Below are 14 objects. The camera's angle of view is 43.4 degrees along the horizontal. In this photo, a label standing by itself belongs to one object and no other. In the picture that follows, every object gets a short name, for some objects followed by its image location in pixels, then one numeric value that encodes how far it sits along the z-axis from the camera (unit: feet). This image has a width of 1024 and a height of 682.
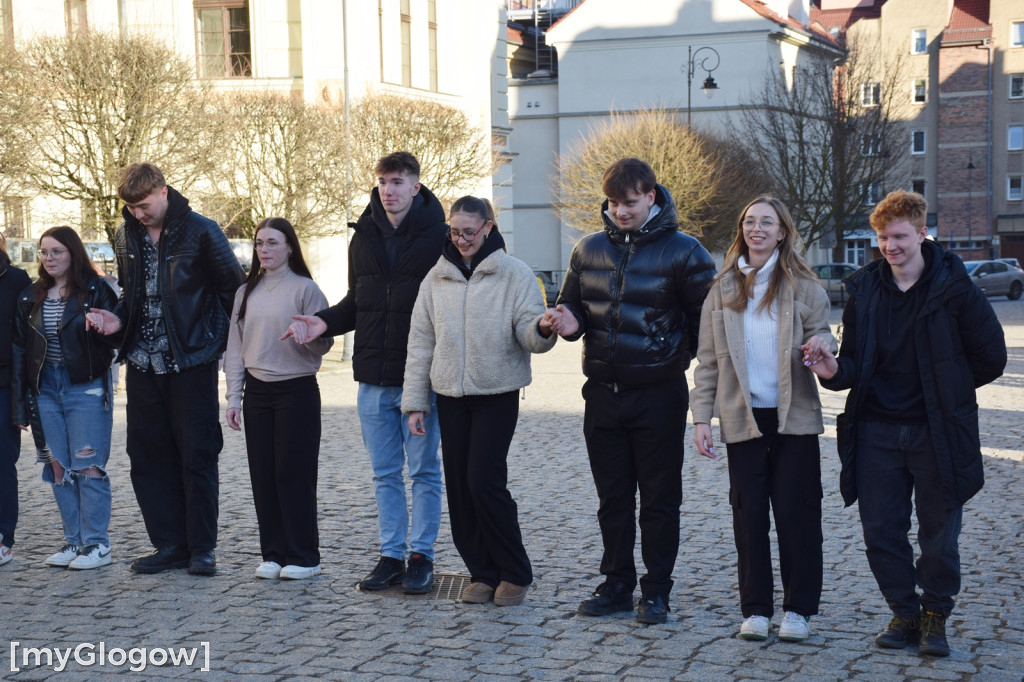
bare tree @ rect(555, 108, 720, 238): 124.77
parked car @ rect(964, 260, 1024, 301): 153.07
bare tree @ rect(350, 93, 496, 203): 88.38
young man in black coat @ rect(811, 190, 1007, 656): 17.65
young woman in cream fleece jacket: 20.47
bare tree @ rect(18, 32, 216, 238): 60.70
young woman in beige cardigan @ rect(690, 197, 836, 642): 18.47
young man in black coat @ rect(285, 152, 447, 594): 21.66
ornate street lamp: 173.89
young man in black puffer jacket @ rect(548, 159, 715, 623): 19.39
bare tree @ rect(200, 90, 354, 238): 81.15
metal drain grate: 21.25
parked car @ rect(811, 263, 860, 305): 137.82
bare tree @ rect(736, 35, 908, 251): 143.33
